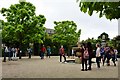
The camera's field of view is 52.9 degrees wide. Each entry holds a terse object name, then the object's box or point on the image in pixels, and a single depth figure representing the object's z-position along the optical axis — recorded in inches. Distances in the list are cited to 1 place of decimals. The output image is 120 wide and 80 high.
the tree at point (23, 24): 581.4
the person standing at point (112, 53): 341.8
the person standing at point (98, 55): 308.3
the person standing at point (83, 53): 273.1
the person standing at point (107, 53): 340.7
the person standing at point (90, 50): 278.5
